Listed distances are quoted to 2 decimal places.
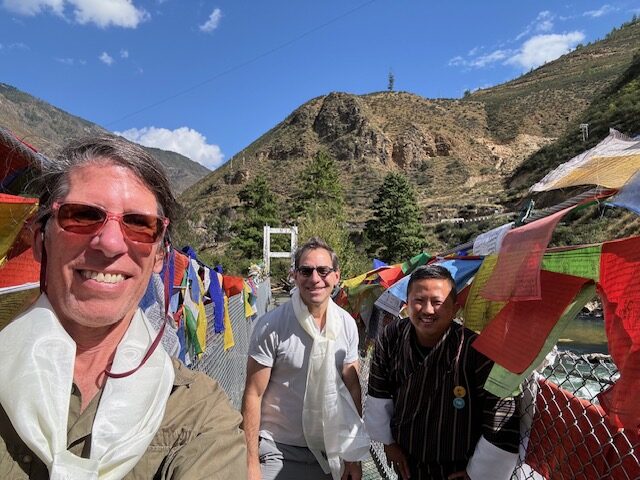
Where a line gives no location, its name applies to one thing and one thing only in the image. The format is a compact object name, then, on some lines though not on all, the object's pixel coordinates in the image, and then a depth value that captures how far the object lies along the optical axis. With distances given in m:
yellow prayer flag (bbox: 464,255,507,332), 2.06
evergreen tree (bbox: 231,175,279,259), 43.69
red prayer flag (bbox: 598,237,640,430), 1.18
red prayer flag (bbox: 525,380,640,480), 1.53
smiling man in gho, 1.97
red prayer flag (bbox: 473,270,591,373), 1.49
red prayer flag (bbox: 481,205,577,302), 1.46
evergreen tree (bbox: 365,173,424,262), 44.44
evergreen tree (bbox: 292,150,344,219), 50.27
